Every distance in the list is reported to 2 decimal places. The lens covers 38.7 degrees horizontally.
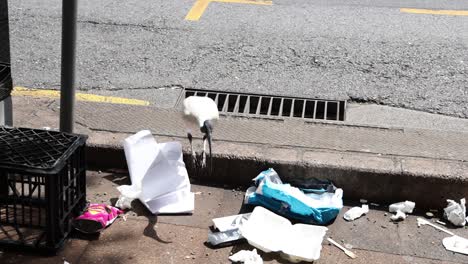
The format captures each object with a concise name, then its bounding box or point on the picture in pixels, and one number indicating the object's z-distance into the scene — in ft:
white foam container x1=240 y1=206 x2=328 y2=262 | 10.77
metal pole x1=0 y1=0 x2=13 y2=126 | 11.26
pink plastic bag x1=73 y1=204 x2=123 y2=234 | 11.11
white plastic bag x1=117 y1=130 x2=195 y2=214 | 11.98
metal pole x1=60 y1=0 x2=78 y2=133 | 11.43
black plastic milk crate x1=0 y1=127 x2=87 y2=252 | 10.12
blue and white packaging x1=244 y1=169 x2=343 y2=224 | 11.73
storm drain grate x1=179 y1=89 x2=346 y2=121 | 15.92
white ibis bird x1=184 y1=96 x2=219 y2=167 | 11.73
